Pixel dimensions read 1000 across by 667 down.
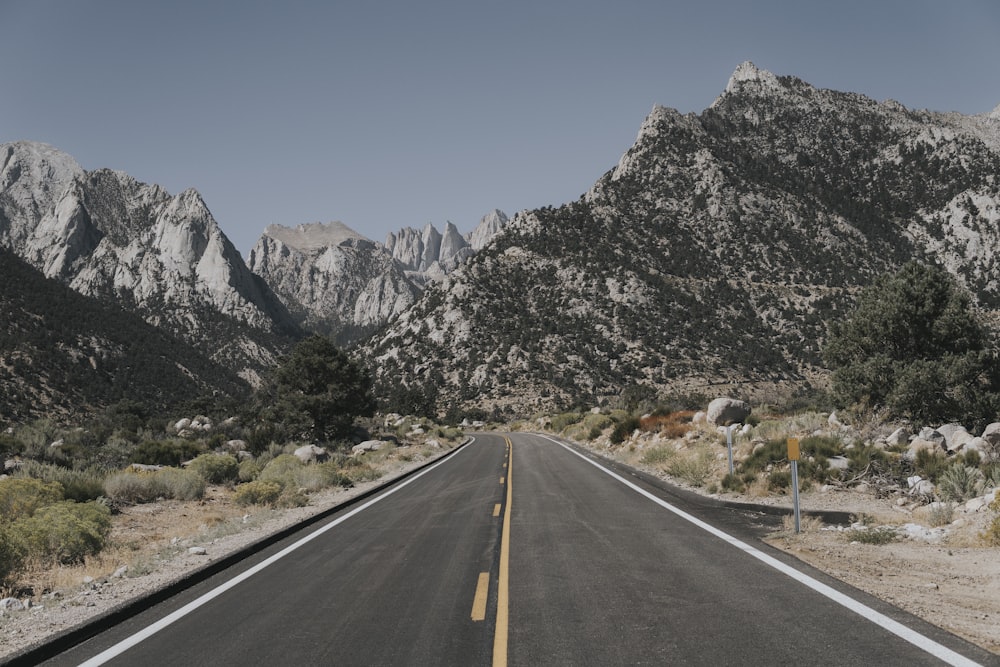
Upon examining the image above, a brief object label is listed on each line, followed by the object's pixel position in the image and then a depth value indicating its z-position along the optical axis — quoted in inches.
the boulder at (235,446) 1333.9
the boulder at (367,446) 1409.7
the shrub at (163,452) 1043.4
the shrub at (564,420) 1958.4
